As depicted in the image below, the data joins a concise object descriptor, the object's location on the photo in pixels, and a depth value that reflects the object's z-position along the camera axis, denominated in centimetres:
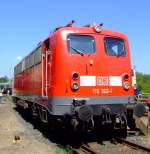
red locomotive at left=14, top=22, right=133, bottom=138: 608
